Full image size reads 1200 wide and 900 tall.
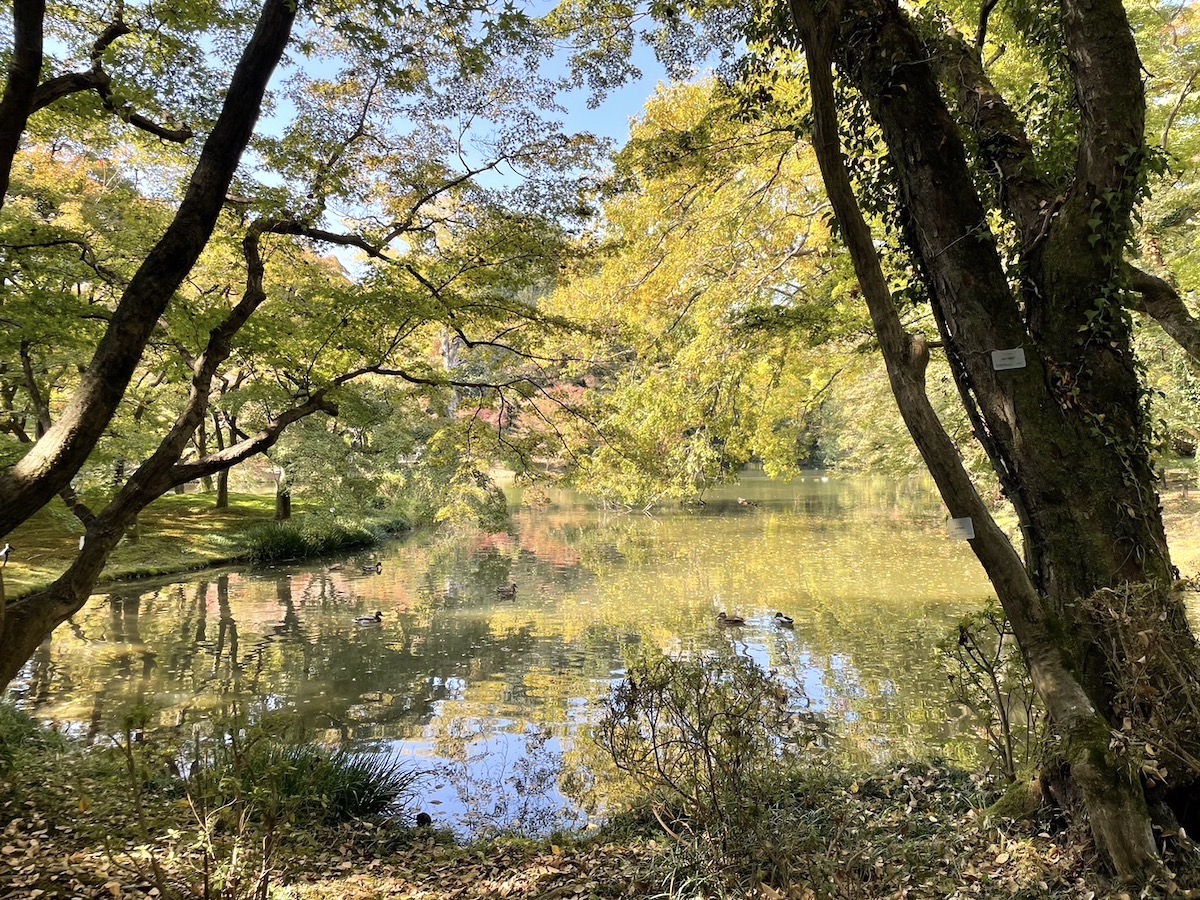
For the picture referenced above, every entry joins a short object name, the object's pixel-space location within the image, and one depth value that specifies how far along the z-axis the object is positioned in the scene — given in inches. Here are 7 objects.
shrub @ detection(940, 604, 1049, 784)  132.5
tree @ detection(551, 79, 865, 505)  256.2
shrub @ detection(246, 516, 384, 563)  655.8
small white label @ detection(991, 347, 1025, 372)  116.7
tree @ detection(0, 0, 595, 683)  124.7
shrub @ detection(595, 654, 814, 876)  112.9
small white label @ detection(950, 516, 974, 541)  107.0
